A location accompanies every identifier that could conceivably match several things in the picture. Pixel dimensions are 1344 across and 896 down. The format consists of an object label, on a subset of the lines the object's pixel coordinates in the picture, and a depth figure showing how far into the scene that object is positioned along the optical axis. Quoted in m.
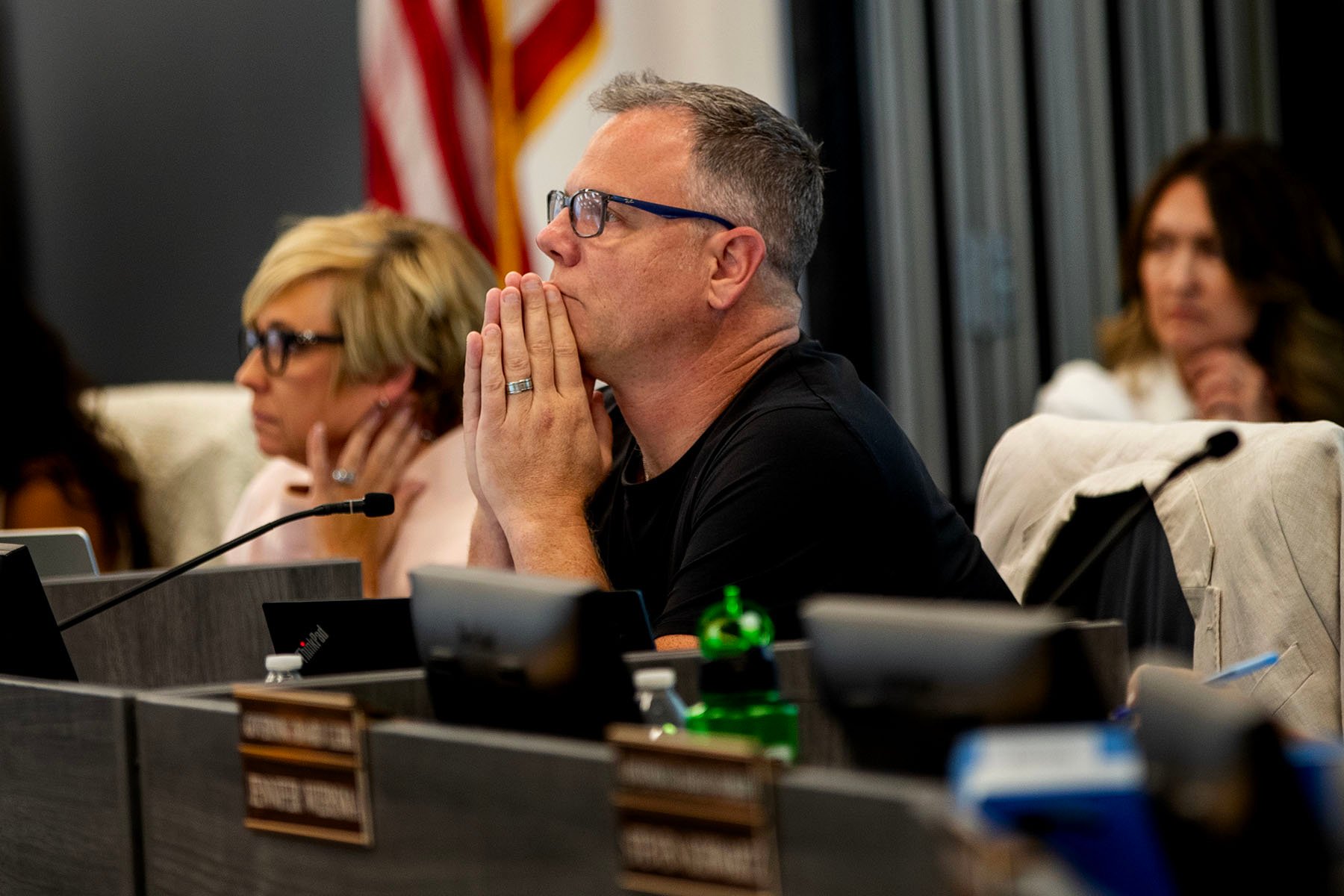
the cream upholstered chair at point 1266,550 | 5.65
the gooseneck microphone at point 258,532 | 5.55
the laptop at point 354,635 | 5.43
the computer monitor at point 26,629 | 5.38
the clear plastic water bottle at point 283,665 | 5.39
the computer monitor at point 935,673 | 4.11
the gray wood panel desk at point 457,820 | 3.80
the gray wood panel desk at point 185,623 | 5.74
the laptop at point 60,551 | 5.82
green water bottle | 5.15
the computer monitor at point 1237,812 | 3.46
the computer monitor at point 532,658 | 5.08
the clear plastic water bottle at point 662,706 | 5.21
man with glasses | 5.68
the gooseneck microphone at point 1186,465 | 5.33
